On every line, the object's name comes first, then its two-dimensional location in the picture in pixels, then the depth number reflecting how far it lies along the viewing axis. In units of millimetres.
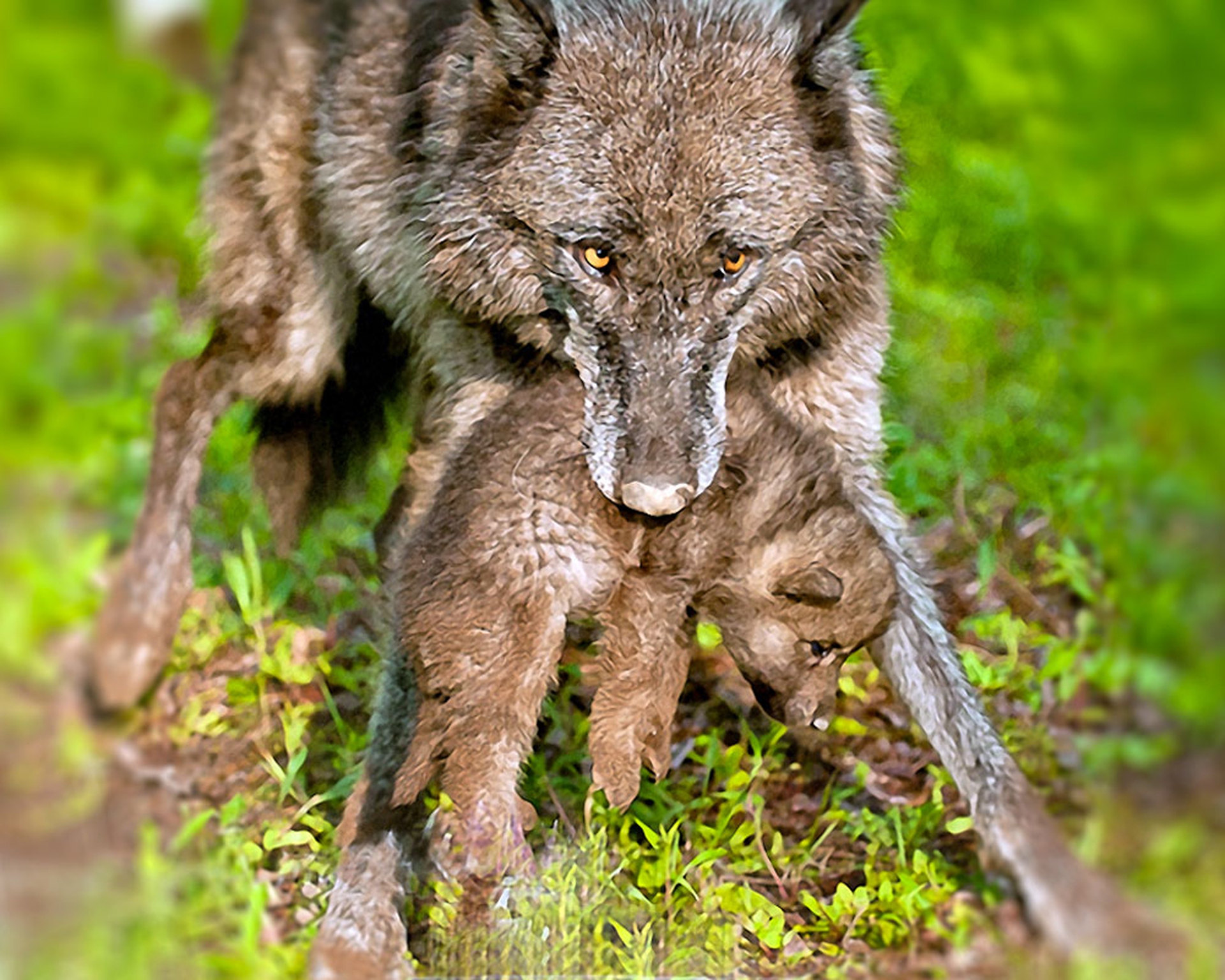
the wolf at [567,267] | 6316
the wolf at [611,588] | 6117
